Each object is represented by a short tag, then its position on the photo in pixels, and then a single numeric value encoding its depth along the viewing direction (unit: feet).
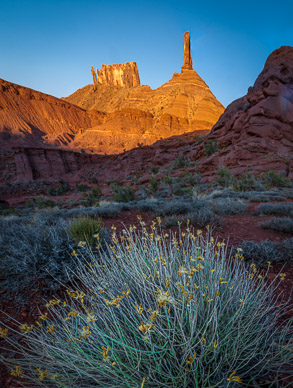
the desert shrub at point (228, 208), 17.74
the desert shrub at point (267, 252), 9.12
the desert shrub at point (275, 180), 37.88
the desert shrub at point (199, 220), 14.35
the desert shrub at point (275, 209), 16.30
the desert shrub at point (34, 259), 7.85
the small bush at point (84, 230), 9.43
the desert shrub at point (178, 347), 3.14
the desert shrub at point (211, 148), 73.72
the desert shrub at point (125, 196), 38.47
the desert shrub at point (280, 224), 12.34
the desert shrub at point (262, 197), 23.26
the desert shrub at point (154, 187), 49.56
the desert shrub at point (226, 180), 41.14
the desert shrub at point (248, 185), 34.45
